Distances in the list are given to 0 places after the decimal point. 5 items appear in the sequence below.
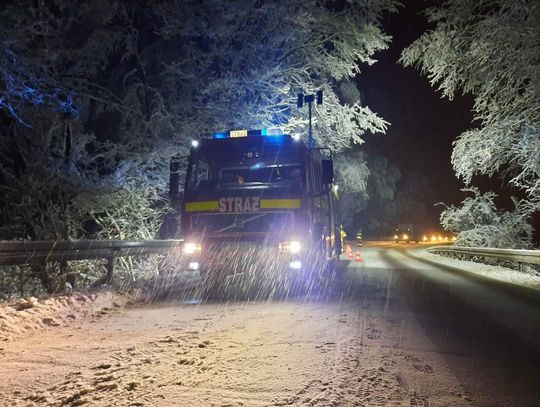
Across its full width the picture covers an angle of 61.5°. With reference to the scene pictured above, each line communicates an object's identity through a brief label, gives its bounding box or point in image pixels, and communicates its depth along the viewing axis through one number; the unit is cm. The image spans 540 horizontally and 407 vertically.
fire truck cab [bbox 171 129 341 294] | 952
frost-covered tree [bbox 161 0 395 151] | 1623
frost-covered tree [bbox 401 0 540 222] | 1323
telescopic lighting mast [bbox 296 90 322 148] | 1862
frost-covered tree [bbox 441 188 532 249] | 2264
